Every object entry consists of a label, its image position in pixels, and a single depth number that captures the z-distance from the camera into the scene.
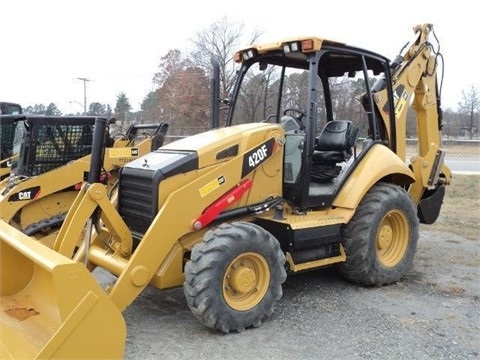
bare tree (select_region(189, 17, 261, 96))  29.08
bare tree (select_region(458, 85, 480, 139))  35.84
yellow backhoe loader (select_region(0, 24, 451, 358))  3.89
